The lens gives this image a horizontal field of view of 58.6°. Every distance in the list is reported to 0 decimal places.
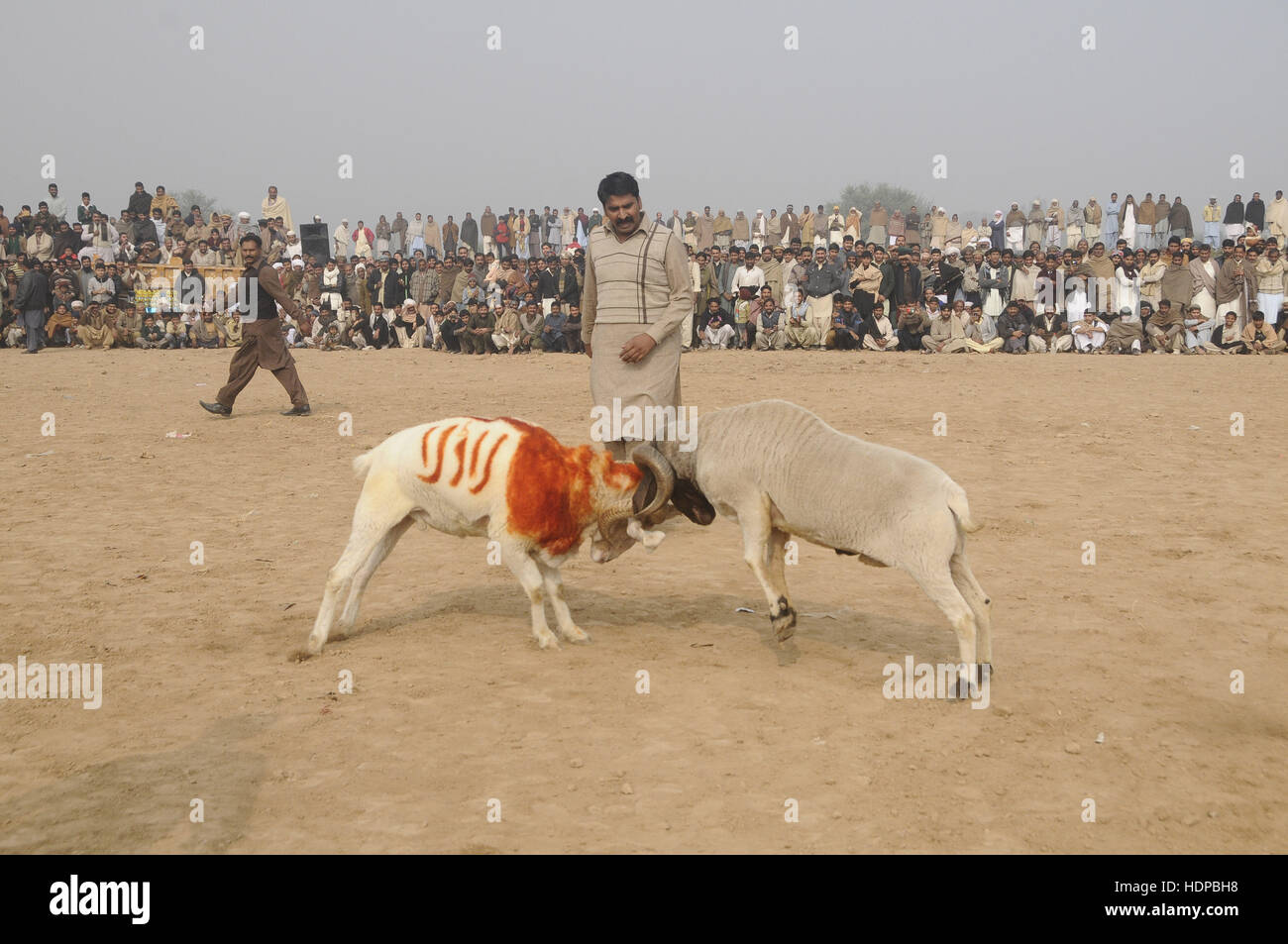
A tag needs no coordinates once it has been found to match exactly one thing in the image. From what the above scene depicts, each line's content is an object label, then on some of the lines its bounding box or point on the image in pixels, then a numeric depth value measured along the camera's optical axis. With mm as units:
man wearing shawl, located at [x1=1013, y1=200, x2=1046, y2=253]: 30938
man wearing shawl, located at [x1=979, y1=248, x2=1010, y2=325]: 24266
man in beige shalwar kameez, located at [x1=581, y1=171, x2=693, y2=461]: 6914
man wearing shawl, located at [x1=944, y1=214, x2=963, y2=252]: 31402
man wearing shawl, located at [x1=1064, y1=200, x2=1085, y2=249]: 30500
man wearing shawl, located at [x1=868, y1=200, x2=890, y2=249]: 31547
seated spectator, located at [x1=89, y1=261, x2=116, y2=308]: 26781
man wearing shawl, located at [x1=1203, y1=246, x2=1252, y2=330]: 23016
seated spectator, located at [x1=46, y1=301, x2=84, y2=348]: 26125
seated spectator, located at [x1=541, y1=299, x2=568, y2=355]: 24875
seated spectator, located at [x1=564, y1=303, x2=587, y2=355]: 24716
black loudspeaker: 32438
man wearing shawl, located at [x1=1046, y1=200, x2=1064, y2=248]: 30719
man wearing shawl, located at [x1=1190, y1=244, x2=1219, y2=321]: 23391
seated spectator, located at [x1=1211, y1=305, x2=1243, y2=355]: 22266
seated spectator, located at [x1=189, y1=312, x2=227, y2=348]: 27156
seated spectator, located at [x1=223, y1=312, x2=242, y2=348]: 27391
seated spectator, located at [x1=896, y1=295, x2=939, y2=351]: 23172
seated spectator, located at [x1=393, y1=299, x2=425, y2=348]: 26812
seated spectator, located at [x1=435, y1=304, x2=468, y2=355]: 25297
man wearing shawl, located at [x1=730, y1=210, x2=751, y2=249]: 32656
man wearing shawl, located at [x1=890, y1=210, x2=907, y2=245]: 32156
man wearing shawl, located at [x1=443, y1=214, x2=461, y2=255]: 34625
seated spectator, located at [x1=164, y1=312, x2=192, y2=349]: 26891
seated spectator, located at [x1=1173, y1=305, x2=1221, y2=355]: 22531
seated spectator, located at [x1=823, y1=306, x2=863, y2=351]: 23531
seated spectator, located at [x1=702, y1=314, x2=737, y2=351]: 24281
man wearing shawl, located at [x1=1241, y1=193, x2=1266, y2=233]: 28281
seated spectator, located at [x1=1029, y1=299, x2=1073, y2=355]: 23047
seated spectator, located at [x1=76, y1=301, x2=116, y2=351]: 26062
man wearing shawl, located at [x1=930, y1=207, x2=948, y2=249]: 30578
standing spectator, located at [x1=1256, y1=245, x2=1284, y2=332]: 23078
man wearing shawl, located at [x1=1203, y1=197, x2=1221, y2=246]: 30047
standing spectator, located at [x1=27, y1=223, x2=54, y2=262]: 28578
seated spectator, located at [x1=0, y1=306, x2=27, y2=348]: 26062
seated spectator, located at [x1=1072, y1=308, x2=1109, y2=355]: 22984
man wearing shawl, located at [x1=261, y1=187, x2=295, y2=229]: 32312
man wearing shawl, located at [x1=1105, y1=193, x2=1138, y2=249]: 29516
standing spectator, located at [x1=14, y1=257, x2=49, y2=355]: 24172
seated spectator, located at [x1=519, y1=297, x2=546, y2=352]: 25000
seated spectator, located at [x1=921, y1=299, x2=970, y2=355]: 23016
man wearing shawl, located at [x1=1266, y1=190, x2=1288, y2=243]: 28125
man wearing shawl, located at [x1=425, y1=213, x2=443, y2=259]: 34750
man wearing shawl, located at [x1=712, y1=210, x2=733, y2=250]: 32844
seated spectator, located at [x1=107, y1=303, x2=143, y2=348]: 26547
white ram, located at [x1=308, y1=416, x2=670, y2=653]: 6098
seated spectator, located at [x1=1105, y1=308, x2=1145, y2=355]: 22766
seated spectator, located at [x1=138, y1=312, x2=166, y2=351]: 26734
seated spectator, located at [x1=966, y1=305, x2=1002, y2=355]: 22938
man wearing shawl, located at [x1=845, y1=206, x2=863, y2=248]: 31578
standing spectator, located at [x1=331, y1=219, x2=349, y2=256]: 34719
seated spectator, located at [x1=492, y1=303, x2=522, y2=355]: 24984
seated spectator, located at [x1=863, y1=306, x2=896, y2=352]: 23500
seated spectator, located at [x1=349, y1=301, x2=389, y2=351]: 26734
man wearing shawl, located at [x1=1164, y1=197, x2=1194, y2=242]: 29281
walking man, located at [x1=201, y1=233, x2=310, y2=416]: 13164
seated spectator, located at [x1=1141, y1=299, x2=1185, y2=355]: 22594
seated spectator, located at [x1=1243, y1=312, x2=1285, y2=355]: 22031
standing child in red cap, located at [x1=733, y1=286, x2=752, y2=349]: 24266
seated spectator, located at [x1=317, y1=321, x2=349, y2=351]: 26906
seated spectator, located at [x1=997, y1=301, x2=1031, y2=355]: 23031
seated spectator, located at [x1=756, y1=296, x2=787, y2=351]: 23891
